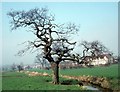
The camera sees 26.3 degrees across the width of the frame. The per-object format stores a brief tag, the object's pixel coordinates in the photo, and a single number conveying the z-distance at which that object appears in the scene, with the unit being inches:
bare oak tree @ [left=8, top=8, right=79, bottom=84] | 1191.6
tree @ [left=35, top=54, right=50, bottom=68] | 3725.4
